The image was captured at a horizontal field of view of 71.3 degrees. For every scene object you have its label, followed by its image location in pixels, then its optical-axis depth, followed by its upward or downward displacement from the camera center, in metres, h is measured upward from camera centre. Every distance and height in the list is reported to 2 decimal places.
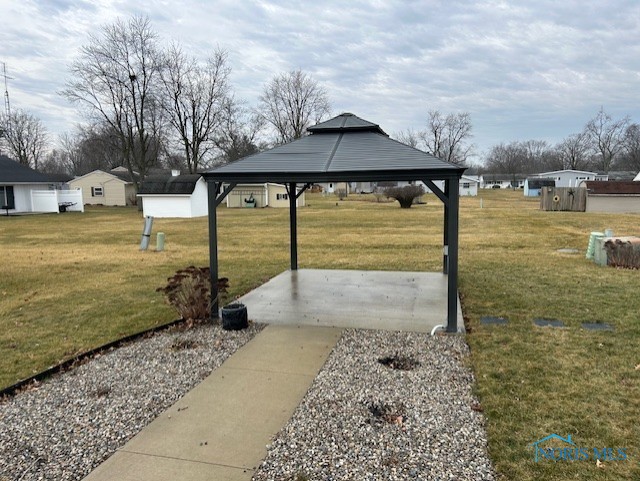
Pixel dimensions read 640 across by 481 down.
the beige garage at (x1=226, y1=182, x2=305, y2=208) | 37.19 -0.01
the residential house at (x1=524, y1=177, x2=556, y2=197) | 55.39 +0.83
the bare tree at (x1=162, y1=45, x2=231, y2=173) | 37.31 +8.20
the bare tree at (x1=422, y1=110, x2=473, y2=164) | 76.19 +10.34
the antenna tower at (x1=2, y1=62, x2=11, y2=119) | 39.76 +10.11
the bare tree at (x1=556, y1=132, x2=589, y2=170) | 78.12 +7.03
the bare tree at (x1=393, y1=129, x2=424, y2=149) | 79.00 +10.15
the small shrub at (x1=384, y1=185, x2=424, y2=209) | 33.38 -0.08
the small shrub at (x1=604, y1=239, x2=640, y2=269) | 10.19 -1.46
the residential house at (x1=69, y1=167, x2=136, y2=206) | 42.06 +1.02
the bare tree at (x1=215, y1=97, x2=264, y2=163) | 42.03 +6.42
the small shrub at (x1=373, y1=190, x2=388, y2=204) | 42.89 -0.27
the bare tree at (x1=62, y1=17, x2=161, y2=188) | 33.50 +8.93
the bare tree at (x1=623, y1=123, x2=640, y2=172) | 69.05 +7.02
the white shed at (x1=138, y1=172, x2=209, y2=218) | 28.84 +0.11
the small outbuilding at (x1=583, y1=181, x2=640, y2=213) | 27.80 -0.41
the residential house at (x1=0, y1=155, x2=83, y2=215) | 30.20 +0.55
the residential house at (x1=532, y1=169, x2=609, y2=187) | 59.88 +1.96
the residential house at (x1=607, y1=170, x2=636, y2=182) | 66.44 +2.32
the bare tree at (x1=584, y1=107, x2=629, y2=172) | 75.25 +8.17
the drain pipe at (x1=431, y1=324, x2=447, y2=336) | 5.94 -1.81
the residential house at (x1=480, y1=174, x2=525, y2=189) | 84.75 +2.25
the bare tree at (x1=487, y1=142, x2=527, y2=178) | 92.50 +7.38
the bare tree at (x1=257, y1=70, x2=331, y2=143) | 52.97 +10.73
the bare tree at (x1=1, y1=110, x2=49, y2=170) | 53.91 +7.96
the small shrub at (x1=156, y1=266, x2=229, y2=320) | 6.43 -1.40
